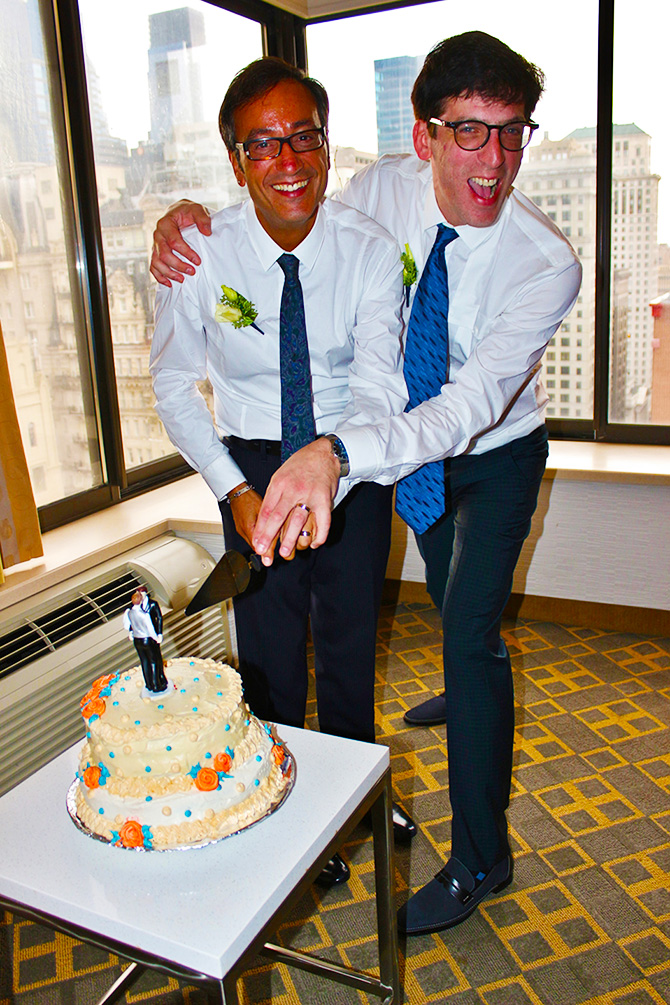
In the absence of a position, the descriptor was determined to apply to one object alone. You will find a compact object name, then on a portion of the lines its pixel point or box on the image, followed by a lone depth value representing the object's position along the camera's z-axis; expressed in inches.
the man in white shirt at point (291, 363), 68.1
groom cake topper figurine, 48.9
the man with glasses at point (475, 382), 65.3
